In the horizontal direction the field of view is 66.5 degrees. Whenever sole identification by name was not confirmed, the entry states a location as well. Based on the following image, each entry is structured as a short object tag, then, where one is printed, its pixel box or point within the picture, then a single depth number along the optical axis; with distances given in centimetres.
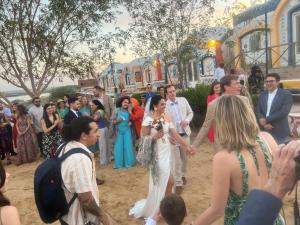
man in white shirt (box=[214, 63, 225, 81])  810
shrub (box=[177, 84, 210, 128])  743
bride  311
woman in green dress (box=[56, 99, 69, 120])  638
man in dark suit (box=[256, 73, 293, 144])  360
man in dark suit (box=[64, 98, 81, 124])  534
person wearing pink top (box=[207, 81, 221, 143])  396
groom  394
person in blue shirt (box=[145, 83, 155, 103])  718
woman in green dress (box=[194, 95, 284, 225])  138
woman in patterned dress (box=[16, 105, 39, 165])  627
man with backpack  175
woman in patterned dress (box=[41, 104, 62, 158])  549
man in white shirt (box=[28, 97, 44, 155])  642
